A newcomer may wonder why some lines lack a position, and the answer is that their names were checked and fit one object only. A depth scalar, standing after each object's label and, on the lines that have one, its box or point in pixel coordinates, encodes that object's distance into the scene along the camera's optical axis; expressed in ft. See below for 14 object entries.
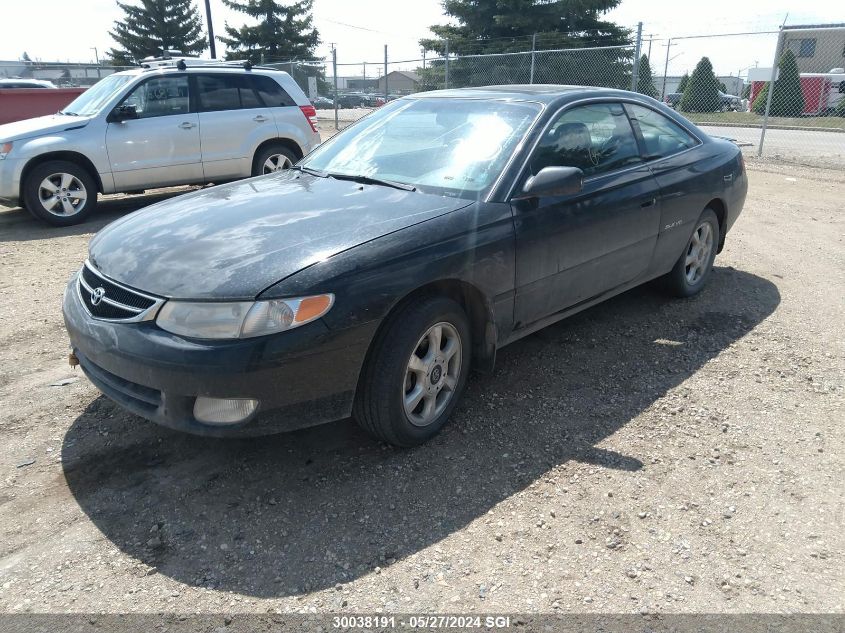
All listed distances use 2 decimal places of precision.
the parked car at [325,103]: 127.72
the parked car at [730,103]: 113.80
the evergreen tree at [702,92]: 100.19
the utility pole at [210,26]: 74.97
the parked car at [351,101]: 128.78
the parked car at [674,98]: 101.14
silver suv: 25.57
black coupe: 8.73
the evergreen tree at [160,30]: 148.15
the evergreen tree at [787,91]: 90.94
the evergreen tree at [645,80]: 64.28
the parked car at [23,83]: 56.89
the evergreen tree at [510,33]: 68.23
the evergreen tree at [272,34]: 129.49
